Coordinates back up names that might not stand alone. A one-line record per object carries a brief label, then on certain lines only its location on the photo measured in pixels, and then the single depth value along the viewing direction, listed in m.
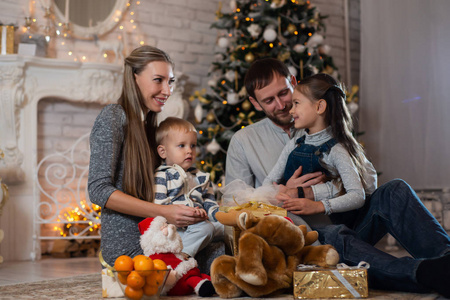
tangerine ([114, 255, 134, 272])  1.67
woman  1.96
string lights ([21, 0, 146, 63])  4.13
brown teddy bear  1.68
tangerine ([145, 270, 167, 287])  1.68
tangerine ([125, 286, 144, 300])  1.67
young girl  2.15
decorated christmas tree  4.25
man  1.79
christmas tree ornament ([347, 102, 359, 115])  4.48
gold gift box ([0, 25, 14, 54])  3.92
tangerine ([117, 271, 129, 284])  1.67
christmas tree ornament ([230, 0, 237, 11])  4.39
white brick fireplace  3.94
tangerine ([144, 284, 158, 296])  1.69
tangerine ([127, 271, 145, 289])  1.65
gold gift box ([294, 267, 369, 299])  1.71
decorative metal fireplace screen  4.04
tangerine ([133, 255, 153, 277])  1.66
